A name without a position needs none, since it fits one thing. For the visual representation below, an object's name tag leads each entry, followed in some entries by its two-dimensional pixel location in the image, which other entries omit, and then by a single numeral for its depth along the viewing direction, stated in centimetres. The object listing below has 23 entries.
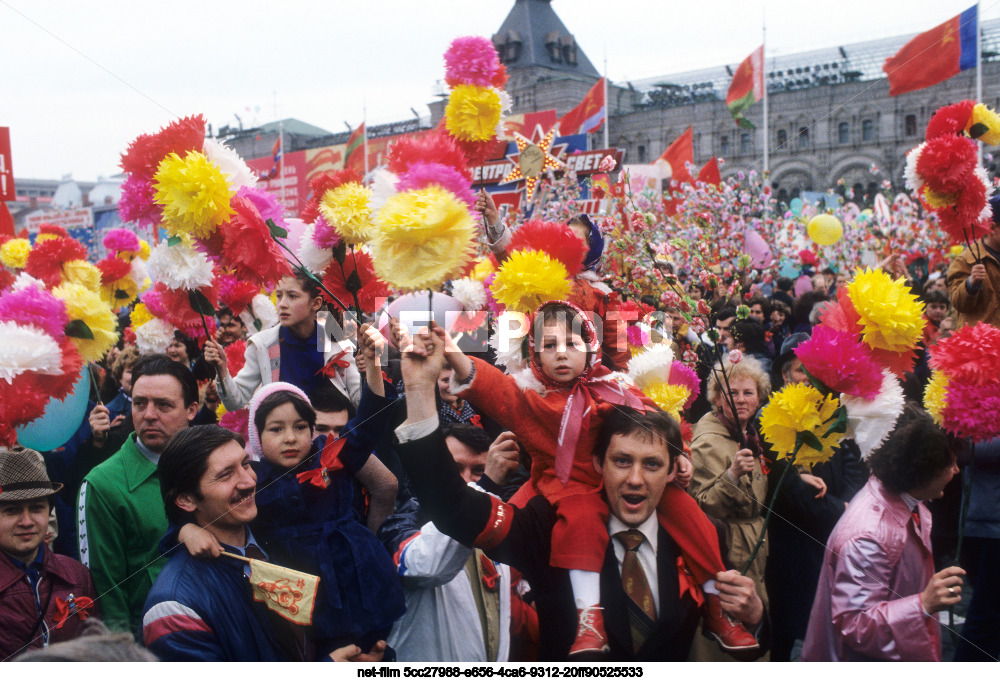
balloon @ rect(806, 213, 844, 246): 995
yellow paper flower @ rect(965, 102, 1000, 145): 359
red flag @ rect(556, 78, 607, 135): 1762
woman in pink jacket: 225
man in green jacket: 266
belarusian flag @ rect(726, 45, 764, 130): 1412
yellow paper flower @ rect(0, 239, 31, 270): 602
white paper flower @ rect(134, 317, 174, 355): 428
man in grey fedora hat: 242
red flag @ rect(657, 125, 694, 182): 1433
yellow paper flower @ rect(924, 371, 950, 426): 249
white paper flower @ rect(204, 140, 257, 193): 291
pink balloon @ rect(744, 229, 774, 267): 949
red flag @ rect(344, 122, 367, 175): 1427
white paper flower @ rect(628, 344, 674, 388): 285
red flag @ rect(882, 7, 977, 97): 1075
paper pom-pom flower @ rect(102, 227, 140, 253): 589
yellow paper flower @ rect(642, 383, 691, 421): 271
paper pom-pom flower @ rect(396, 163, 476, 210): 214
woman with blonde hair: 277
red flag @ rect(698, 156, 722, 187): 1269
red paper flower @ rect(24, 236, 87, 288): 517
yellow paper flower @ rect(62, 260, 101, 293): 516
